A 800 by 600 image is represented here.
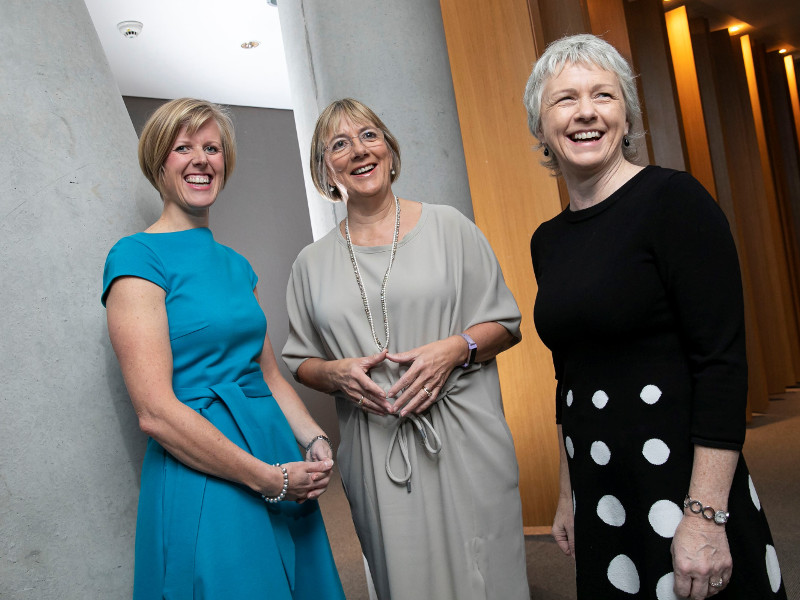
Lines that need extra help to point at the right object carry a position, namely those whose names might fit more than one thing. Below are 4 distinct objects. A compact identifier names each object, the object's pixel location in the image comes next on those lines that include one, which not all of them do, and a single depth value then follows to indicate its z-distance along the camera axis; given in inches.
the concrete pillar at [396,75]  118.9
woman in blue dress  58.1
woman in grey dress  70.5
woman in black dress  48.6
